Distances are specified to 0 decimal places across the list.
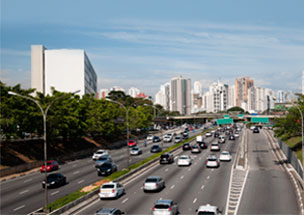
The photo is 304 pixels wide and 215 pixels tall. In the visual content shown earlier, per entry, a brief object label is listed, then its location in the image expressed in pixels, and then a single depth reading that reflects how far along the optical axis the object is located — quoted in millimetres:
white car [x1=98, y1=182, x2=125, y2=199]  31344
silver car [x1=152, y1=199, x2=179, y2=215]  24062
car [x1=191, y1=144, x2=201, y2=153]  67562
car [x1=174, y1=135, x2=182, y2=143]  89000
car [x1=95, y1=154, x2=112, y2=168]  51762
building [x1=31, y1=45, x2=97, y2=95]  121500
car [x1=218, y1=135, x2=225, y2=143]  86875
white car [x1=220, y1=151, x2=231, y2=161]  55750
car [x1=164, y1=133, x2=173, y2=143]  94350
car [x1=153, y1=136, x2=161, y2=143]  94925
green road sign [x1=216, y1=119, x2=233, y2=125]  125250
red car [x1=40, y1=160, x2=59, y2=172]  50194
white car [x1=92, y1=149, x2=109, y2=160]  62028
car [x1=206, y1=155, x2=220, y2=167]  49659
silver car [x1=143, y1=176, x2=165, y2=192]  34125
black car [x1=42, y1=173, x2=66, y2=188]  37750
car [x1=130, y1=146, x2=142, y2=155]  68438
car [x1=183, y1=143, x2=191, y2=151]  72500
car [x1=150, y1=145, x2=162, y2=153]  70562
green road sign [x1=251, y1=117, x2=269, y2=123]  108150
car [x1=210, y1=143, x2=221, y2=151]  69812
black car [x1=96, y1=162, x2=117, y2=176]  44312
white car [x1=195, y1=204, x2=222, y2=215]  21453
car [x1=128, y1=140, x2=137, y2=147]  85269
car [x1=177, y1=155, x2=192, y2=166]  52000
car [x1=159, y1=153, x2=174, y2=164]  54688
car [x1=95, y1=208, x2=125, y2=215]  21850
